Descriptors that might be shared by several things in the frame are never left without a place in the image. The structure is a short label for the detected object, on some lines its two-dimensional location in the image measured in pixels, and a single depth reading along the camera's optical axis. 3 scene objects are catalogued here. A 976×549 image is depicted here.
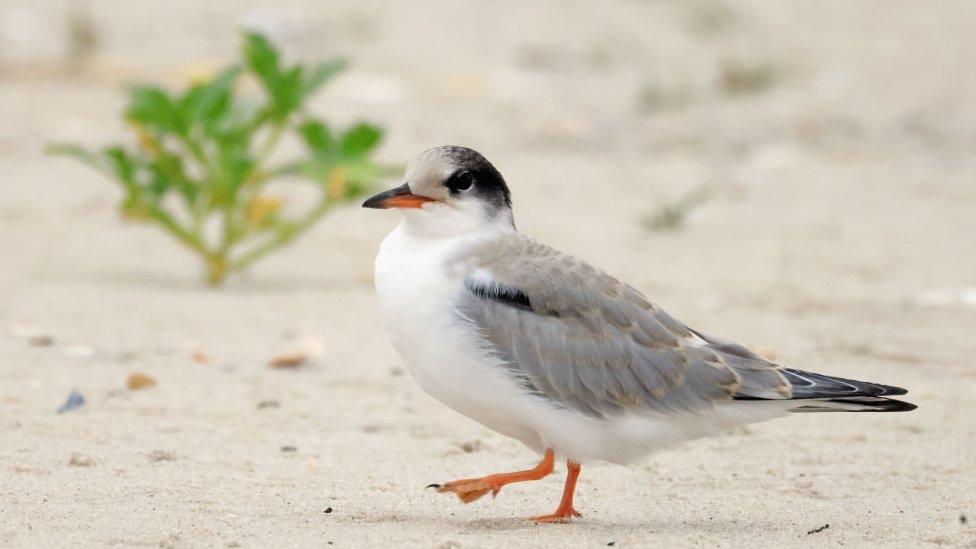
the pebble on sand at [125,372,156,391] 11.39
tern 8.27
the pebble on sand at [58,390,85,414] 10.60
